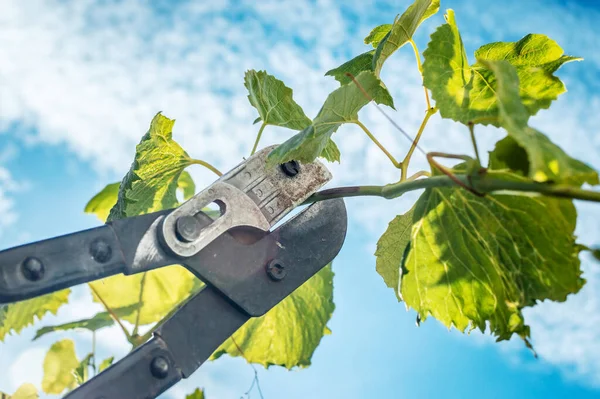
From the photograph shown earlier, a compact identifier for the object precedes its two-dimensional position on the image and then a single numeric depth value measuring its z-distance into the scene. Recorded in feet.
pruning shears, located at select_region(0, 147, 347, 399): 2.77
